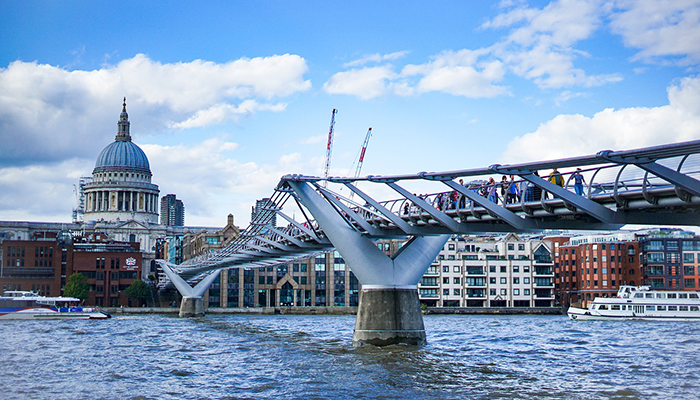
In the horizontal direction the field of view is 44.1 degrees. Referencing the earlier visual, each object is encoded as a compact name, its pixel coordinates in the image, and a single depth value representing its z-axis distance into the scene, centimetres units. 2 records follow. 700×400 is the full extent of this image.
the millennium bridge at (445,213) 2595
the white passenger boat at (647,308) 8944
